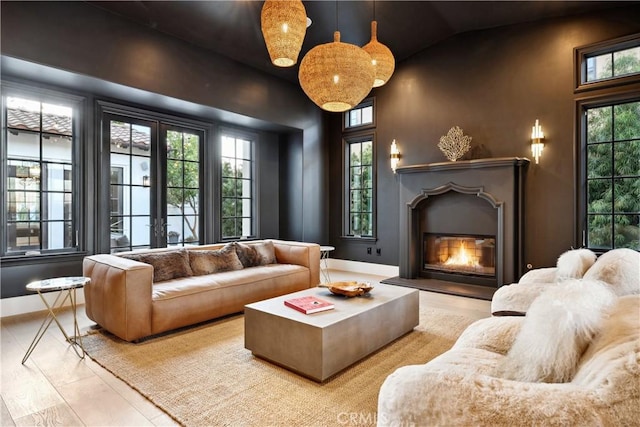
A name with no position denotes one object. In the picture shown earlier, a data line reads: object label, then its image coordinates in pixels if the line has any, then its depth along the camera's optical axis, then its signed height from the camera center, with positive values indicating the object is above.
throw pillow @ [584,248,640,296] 1.65 -0.29
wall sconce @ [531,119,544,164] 4.57 +0.89
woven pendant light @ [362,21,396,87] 3.01 +1.30
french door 4.77 +0.43
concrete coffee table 2.37 -0.86
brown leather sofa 3.00 -0.77
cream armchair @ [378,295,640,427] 0.87 -0.49
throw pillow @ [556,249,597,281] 2.33 -0.35
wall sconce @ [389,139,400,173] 5.88 +0.91
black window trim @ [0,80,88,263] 4.02 +0.68
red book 2.65 -0.70
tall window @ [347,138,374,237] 6.41 +0.45
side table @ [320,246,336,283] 5.58 -1.04
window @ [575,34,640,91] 4.09 +1.75
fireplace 4.69 -0.19
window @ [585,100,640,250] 4.16 +0.42
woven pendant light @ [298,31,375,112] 2.51 +0.99
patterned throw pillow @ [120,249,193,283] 3.61 -0.52
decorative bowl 3.04 -0.66
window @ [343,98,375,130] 6.36 +1.75
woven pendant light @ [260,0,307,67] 2.40 +1.27
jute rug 2.01 -1.12
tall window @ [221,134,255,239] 6.11 +0.45
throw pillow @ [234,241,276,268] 4.50 -0.53
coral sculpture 5.11 +0.98
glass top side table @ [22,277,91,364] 2.62 -0.55
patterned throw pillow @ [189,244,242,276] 3.98 -0.55
